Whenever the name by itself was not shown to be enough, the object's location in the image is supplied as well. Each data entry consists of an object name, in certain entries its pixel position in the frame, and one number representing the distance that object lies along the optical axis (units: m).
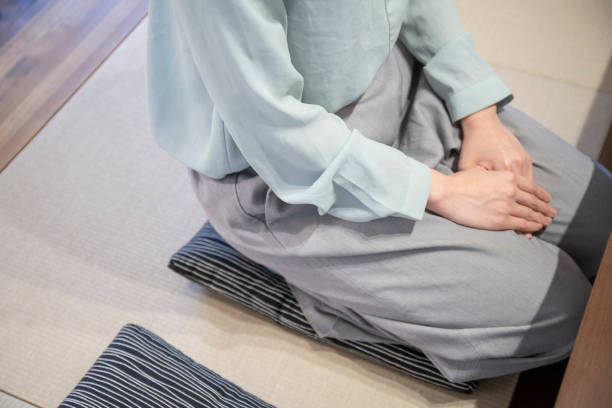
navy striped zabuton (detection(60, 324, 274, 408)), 0.96
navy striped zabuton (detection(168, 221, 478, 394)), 1.08
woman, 0.74
